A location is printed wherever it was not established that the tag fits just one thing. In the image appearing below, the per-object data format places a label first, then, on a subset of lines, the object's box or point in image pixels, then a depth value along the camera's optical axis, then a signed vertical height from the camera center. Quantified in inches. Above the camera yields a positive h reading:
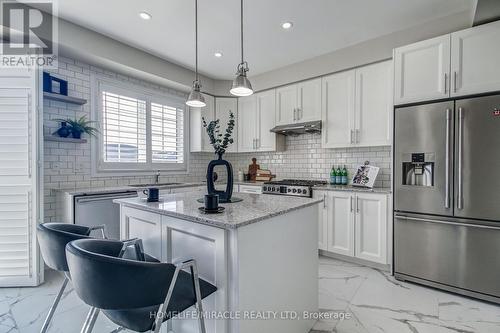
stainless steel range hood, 139.6 +21.9
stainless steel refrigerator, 84.2 -11.5
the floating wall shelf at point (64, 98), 105.5 +30.0
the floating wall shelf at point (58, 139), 106.3 +11.4
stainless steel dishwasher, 103.3 -20.7
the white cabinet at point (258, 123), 163.5 +29.4
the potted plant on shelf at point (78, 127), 113.6 +17.9
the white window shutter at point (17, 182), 93.0 -7.0
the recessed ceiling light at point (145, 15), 99.2 +61.9
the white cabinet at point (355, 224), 111.4 -29.2
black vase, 71.9 -5.4
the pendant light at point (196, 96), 89.8 +25.3
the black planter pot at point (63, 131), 111.4 +15.4
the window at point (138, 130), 132.0 +21.3
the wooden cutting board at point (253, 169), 182.7 -3.4
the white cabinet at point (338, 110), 130.0 +30.6
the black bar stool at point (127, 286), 36.6 -19.3
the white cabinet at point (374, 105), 118.3 +30.4
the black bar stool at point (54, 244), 55.2 -18.7
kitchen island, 51.3 -21.5
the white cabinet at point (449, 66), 85.6 +38.2
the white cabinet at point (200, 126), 170.7 +27.3
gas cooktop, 131.3 -12.8
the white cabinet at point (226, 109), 179.5 +41.3
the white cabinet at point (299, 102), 142.8 +38.6
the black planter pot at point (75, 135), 114.7 +14.0
